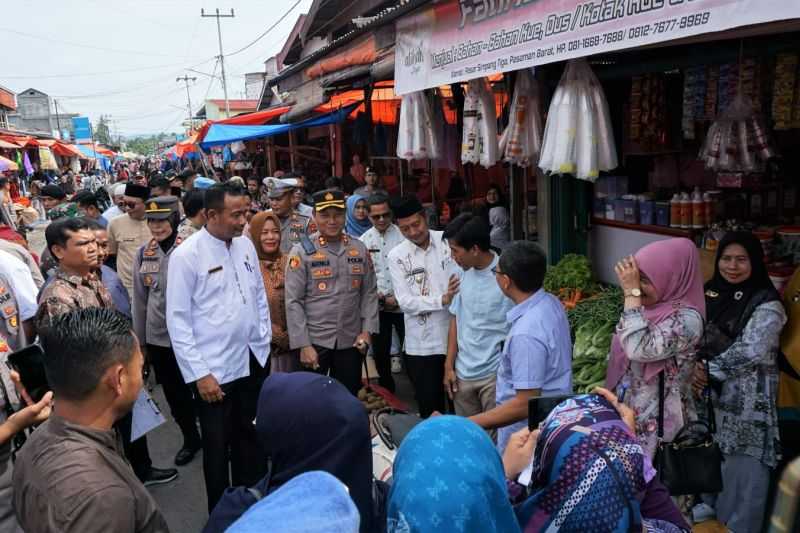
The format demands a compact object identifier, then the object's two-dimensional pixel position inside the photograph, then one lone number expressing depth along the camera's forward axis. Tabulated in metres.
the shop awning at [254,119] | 12.09
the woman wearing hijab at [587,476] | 1.53
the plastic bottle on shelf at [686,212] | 4.71
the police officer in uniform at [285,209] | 5.80
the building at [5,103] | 34.00
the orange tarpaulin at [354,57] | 6.10
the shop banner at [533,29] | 2.36
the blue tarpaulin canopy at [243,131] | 10.60
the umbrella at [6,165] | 15.60
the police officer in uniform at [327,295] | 4.12
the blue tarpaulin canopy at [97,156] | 50.80
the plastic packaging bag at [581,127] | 3.86
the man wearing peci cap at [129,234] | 5.93
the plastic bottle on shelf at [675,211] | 4.76
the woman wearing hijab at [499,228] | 6.72
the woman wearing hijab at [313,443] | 1.62
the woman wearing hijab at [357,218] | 5.89
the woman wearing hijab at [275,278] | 4.45
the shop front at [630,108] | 3.30
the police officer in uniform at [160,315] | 4.45
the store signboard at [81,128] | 78.12
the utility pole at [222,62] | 39.97
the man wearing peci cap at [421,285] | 4.04
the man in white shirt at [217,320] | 3.34
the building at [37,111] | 72.88
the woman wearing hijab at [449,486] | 1.36
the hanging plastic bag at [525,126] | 4.69
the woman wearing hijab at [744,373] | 3.28
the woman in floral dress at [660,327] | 2.73
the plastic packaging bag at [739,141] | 3.93
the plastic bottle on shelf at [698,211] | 4.68
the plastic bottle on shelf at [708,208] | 4.68
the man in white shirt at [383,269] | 5.04
